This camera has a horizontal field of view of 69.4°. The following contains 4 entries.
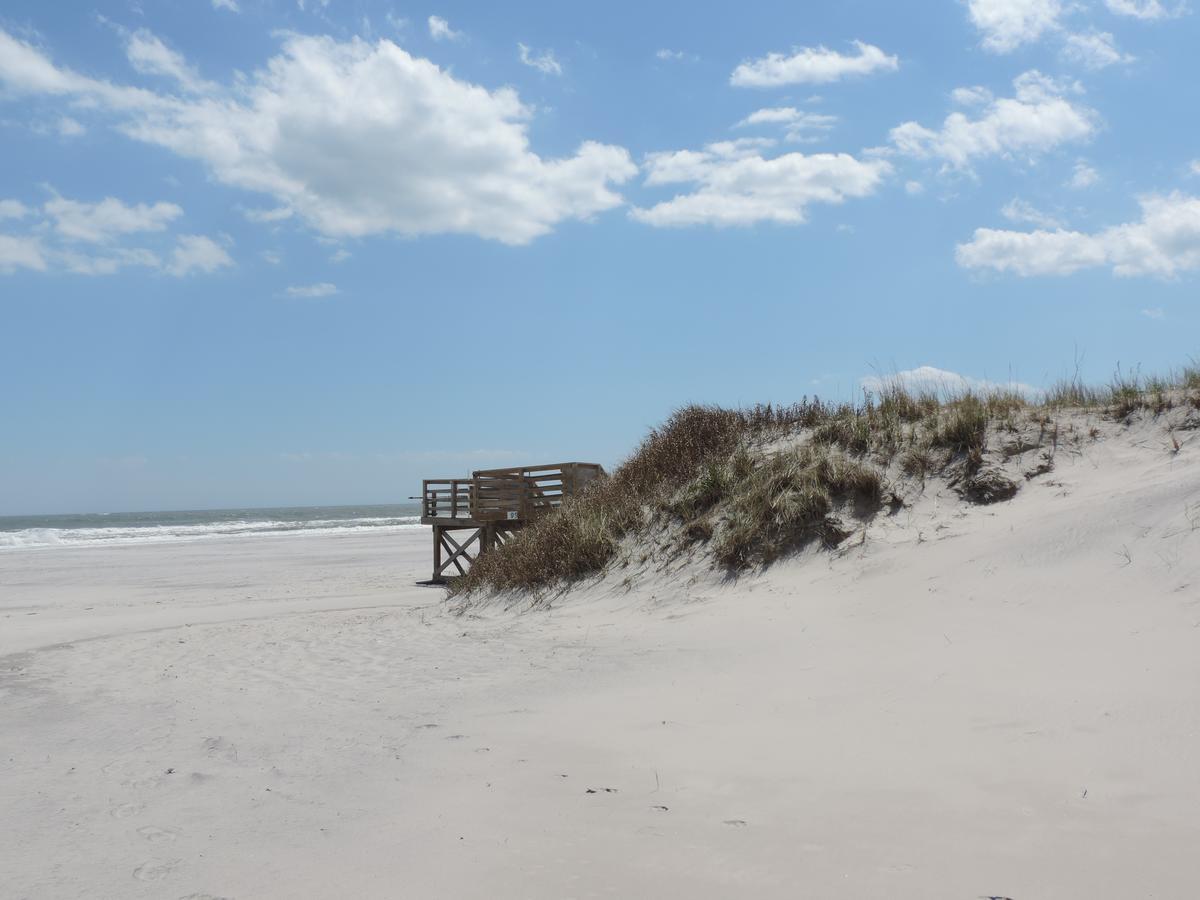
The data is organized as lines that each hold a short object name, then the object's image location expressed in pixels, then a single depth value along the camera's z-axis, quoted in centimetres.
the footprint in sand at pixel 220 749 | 566
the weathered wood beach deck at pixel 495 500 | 1878
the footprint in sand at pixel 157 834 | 425
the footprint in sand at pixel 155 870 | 382
